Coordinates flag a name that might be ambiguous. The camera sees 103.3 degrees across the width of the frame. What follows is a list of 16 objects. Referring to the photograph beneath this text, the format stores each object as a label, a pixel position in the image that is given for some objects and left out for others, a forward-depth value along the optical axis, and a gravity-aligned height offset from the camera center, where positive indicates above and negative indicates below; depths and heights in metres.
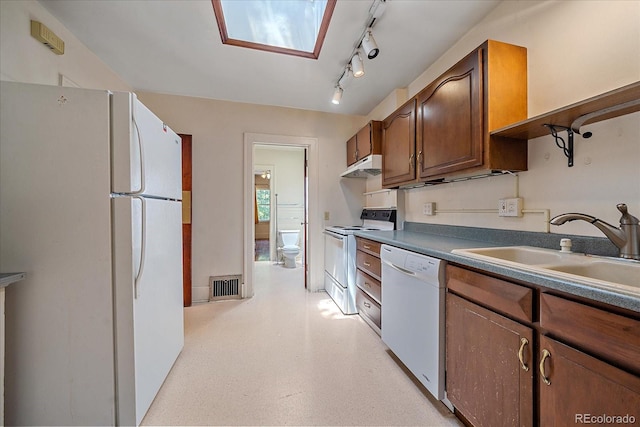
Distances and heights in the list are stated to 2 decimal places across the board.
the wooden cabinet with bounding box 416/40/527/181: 1.43 +0.63
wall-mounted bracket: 1.25 +0.36
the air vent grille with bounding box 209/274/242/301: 3.15 -0.94
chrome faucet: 1.00 -0.09
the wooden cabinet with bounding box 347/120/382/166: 2.77 +0.82
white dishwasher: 1.39 -0.64
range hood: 2.76 +0.52
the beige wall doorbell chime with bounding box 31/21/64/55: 1.64 +1.19
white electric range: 2.70 -0.52
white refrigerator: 1.19 -0.19
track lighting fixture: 1.68 +1.34
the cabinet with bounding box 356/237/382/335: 2.17 -0.65
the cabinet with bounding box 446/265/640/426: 0.69 -0.50
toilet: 4.99 -0.70
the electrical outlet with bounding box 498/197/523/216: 1.52 +0.03
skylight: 1.84 +1.48
